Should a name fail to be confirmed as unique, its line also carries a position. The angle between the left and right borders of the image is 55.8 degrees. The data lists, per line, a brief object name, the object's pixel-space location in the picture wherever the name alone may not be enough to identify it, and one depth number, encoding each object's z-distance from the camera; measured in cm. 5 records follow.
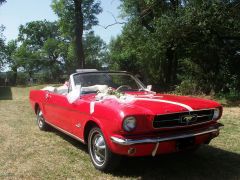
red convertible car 305
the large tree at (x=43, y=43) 4186
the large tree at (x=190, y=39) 1035
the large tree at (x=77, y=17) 1385
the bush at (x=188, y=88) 1143
